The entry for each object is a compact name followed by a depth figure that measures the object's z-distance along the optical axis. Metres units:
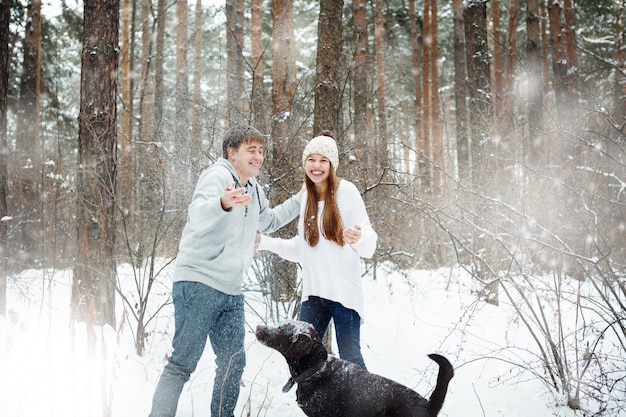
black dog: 2.14
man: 2.39
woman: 2.74
